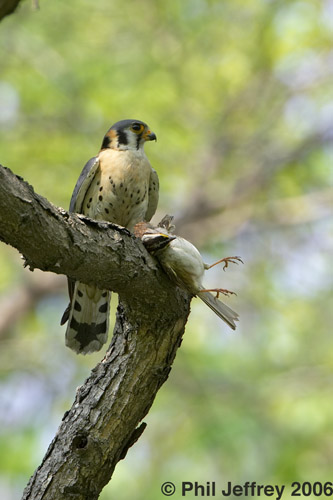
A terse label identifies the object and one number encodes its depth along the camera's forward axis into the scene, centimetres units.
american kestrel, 901
